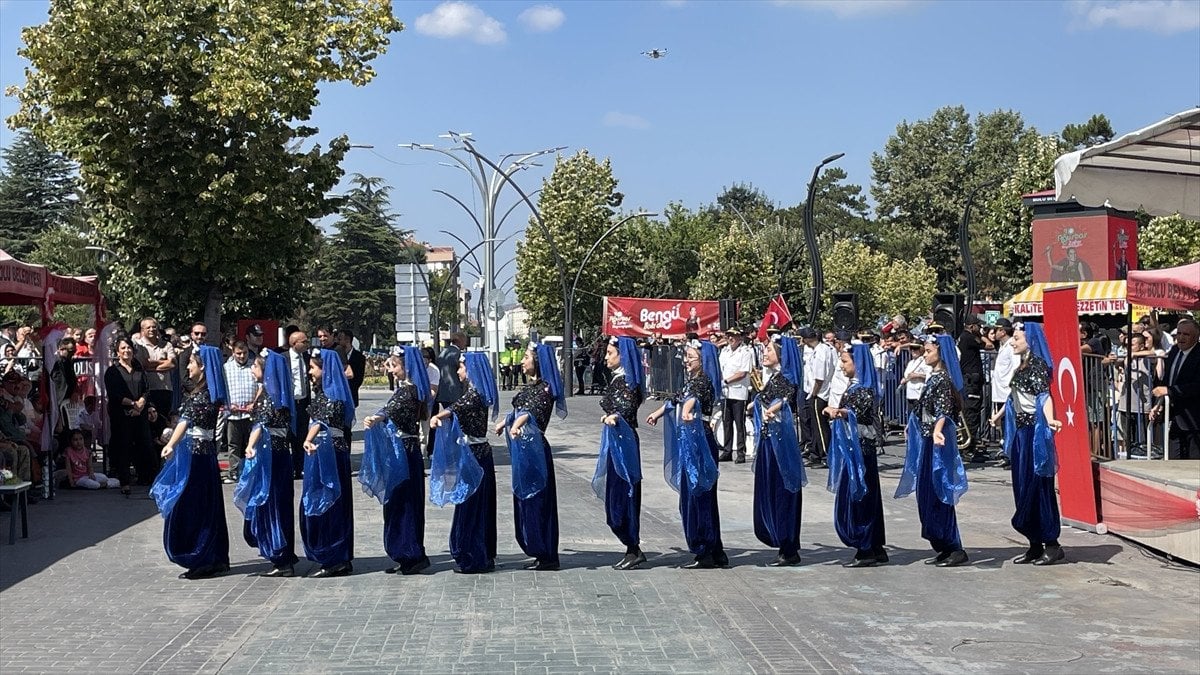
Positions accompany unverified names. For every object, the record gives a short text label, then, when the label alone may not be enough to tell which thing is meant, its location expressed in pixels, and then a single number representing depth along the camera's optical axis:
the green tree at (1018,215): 43.66
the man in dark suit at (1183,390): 12.66
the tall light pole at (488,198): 38.25
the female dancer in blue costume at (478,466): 10.20
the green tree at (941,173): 77.25
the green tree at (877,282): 70.69
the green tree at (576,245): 54.31
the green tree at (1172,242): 38.53
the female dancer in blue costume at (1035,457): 10.27
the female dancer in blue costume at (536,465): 10.30
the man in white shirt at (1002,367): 13.87
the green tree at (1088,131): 71.00
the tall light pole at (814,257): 31.55
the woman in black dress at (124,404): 15.80
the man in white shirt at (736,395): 18.94
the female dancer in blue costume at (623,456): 10.43
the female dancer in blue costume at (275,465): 10.27
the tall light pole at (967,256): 32.40
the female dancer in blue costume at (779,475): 10.58
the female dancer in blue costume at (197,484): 10.09
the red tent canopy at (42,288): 14.47
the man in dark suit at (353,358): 18.98
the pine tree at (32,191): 76.38
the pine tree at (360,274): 83.06
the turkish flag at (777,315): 29.00
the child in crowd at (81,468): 16.19
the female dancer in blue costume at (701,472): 10.42
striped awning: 23.42
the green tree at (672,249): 70.89
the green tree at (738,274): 58.50
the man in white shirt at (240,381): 15.73
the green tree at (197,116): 19.06
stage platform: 10.23
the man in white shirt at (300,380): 16.17
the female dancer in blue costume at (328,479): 10.16
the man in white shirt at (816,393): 17.03
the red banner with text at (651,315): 38.91
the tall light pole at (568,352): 40.65
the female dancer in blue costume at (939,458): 10.29
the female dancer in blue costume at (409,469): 10.23
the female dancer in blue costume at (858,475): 10.46
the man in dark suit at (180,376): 17.58
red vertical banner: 11.59
